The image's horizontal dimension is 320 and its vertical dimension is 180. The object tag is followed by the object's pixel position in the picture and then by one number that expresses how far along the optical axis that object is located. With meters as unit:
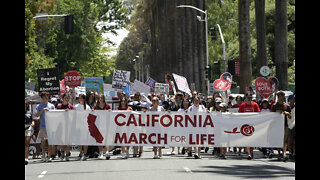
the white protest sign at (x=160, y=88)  42.96
